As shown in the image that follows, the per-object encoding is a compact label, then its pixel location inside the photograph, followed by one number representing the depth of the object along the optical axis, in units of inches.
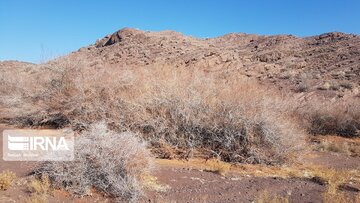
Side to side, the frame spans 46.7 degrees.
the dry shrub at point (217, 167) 405.4
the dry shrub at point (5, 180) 304.0
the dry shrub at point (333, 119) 753.0
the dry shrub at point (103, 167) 314.0
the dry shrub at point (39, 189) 284.2
